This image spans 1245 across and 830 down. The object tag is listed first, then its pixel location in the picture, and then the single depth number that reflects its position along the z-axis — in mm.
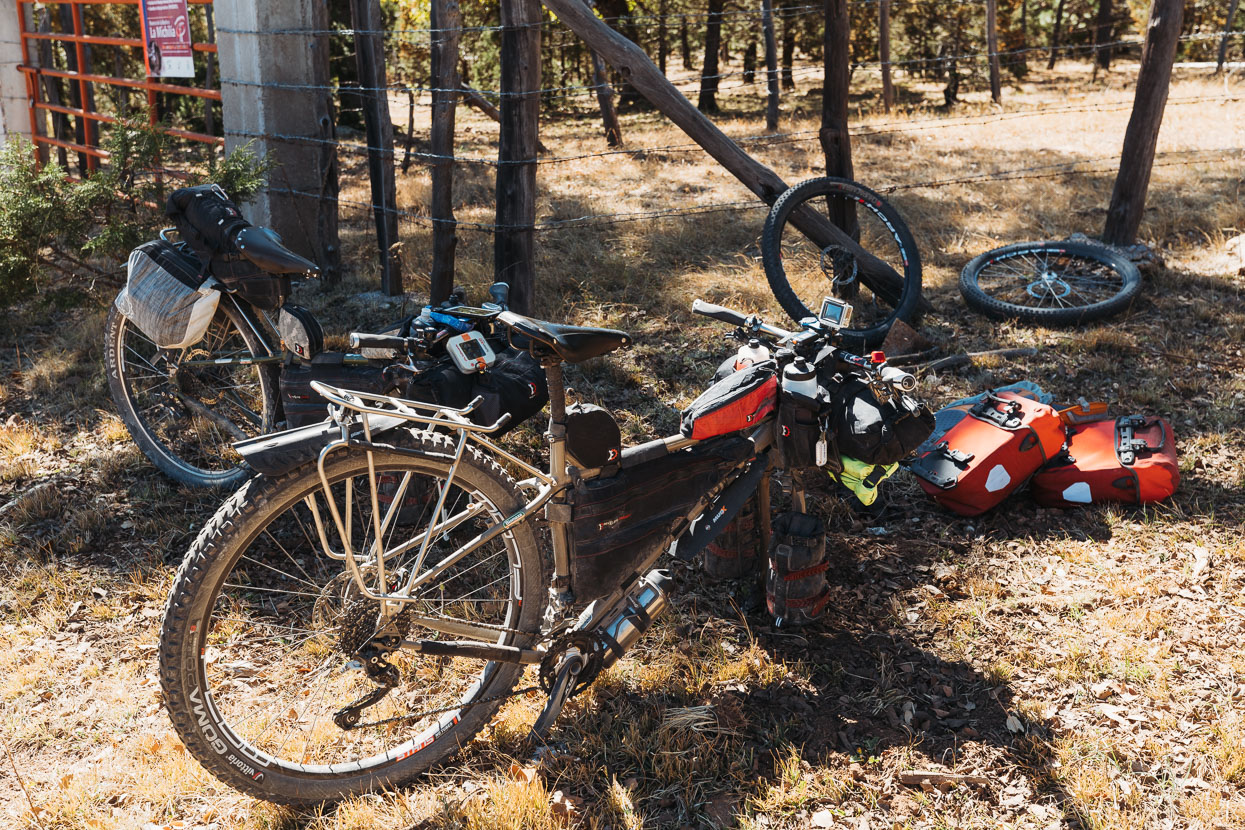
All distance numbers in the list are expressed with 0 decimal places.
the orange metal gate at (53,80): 9008
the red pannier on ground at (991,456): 4234
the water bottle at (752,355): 3432
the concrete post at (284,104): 7008
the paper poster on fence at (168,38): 7777
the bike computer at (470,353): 3646
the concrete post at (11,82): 9977
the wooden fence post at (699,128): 5680
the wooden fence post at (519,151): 5270
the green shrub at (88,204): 5750
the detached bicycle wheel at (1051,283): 6242
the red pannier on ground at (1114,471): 4266
